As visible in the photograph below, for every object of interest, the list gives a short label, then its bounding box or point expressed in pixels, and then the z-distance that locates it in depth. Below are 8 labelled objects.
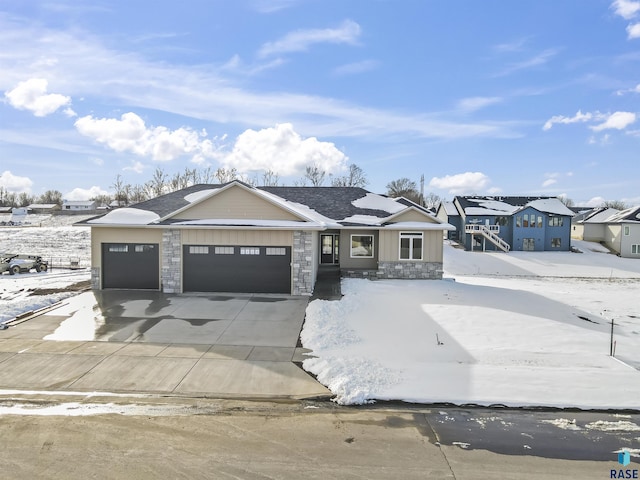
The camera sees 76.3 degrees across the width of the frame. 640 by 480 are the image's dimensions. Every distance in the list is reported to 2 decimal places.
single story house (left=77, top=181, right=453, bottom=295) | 16.28
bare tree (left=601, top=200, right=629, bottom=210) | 98.15
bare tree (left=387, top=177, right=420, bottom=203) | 83.88
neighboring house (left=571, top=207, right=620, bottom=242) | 46.66
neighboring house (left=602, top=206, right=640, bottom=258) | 41.41
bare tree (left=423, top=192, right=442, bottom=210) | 96.00
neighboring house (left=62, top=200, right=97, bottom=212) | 101.70
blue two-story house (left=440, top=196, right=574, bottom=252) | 42.50
